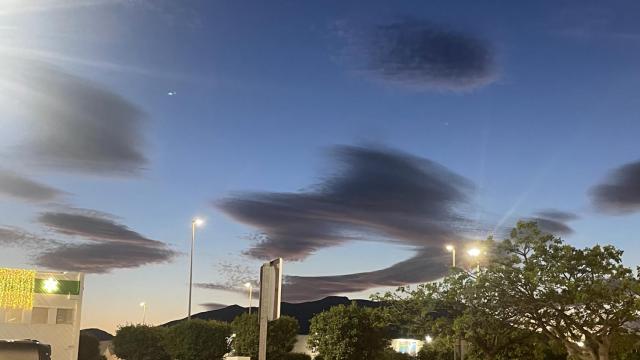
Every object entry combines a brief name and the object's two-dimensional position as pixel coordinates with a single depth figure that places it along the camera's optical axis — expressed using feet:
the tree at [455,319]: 85.92
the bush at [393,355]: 119.70
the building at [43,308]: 105.70
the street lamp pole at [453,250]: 114.73
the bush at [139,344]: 157.17
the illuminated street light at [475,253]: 89.82
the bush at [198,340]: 138.72
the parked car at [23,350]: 55.57
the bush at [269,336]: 126.93
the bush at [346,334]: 109.91
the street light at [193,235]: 150.71
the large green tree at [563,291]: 81.35
